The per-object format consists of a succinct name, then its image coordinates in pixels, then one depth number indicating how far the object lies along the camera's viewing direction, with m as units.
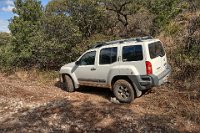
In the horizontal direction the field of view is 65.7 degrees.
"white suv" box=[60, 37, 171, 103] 4.57
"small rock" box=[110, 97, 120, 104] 5.05
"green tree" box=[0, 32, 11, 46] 10.55
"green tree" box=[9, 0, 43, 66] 8.30
